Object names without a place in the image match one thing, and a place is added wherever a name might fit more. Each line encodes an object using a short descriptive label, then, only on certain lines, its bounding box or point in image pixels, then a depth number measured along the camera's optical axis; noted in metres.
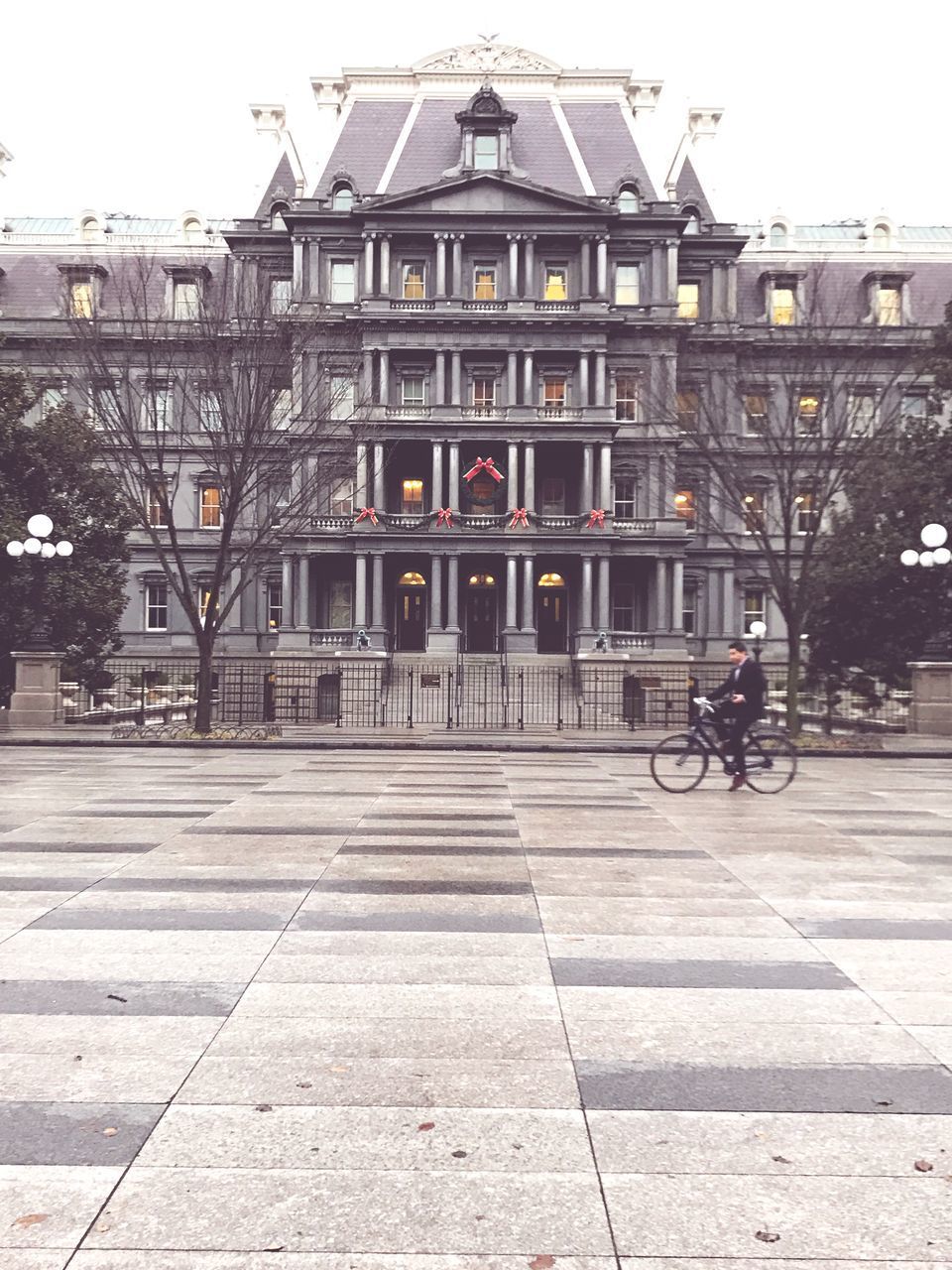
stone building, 43.41
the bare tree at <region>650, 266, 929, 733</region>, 21.44
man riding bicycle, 12.77
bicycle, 13.12
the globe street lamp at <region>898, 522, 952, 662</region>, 19.80
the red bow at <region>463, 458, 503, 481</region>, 43.00
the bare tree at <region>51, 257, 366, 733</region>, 21.50
